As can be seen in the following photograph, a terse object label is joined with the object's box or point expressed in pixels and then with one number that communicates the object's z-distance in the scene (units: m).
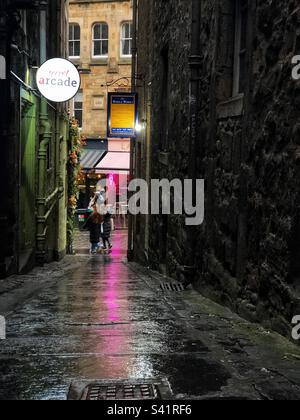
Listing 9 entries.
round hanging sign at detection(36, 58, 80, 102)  11.20
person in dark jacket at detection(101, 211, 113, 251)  19.58
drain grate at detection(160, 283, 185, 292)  8.33
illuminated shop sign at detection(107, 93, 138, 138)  16.50
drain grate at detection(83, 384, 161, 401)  3.28
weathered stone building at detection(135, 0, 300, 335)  4.80
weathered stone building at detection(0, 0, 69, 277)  8.88
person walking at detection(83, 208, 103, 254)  18.58
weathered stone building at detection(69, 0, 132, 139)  30.17
